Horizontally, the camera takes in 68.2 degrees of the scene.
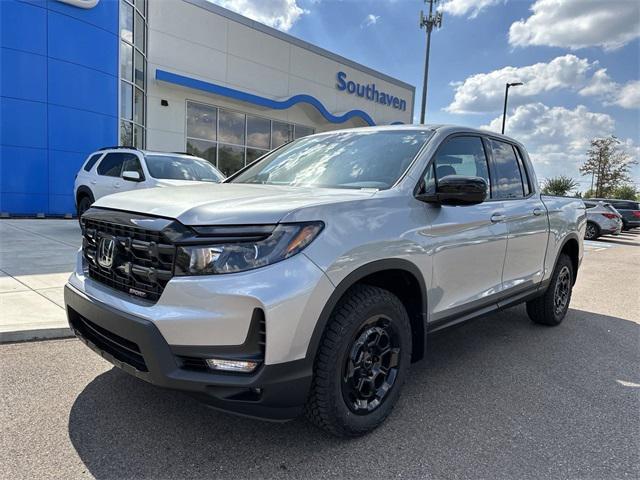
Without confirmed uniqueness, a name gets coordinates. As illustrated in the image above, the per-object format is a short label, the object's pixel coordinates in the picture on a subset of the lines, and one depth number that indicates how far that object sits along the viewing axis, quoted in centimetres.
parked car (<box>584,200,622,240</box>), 1928
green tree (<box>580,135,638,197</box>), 4309
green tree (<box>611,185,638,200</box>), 4550
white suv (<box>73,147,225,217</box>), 835
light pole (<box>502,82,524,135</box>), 2714
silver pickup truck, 215
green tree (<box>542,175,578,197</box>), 3762
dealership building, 1267
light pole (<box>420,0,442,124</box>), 1880
